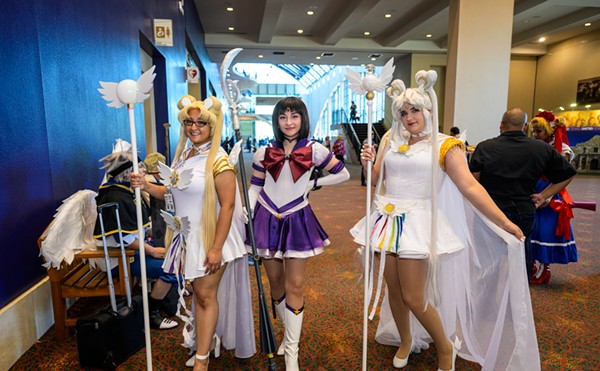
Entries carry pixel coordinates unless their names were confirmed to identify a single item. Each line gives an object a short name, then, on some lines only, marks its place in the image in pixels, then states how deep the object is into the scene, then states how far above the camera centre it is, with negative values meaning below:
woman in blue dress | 3.35 -0.83
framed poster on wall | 14.01 +1.42
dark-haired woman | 2.09 -0.43
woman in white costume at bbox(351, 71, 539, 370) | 1.93 -0.61
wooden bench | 2.48 -1.05
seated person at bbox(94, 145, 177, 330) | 2.50 -0.63
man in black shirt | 2.87 -0.31
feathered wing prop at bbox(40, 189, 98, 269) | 2.39 -0.67
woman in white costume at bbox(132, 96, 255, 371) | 1.89 -0.42
